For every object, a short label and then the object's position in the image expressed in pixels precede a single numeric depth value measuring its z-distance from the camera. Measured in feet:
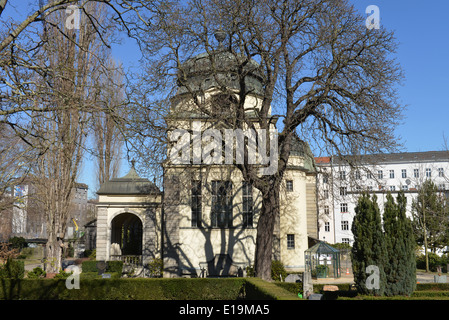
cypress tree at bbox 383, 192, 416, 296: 54.13
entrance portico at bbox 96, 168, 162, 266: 86.79
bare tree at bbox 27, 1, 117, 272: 74.59
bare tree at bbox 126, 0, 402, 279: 54.08
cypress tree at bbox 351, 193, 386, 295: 54.49
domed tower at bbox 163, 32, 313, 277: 62.13
